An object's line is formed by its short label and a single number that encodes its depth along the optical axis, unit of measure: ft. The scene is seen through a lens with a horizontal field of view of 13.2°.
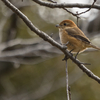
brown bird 28.19
